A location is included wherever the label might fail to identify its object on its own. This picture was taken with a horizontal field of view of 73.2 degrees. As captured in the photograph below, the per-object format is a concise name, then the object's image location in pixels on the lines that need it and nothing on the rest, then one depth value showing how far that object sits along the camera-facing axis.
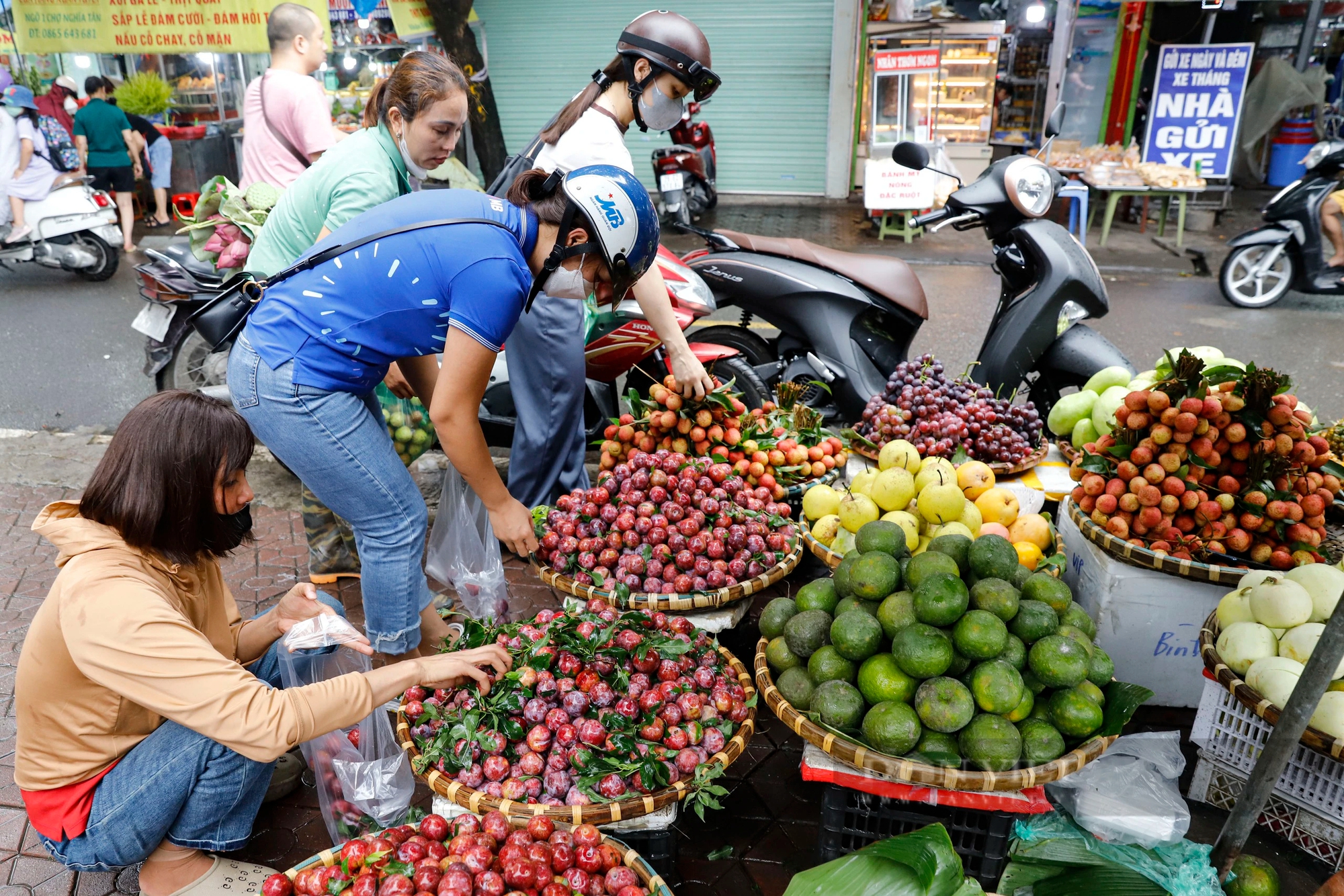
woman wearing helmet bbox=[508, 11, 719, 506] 3.35
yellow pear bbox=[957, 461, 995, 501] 3.12
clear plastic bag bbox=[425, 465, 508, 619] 3.29
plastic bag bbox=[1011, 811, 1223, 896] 2.23
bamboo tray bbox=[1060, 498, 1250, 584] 2.77
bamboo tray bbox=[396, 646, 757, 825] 2.03
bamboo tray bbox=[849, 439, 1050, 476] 3.65
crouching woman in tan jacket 1.86
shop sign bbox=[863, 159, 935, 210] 10.18
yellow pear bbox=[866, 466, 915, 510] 3.02
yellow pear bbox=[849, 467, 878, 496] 3.11
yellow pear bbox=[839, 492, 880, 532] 2.99
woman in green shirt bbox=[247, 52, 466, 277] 3.06
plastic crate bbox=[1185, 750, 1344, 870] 2.39
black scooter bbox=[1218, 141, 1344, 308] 7.53
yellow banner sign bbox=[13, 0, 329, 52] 8.53
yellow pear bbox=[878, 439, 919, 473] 3.29
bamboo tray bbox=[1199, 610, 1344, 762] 2.20
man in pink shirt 4.55
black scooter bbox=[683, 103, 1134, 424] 4.48
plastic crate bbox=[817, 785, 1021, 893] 2.18
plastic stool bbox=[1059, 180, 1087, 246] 8.98
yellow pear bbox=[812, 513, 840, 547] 3.13
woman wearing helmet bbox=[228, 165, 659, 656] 2.27
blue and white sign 10.34
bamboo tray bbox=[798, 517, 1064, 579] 2.96
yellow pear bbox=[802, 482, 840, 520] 3.28
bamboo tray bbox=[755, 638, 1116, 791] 2.01
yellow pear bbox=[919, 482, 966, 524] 2.88
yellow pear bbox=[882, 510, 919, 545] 2.89
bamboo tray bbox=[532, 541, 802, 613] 2.76
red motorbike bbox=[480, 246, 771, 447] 4.35
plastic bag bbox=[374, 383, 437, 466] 3.79
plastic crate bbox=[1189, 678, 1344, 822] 2.36
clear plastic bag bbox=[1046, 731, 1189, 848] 2.35
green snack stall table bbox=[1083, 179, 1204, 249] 9.75
